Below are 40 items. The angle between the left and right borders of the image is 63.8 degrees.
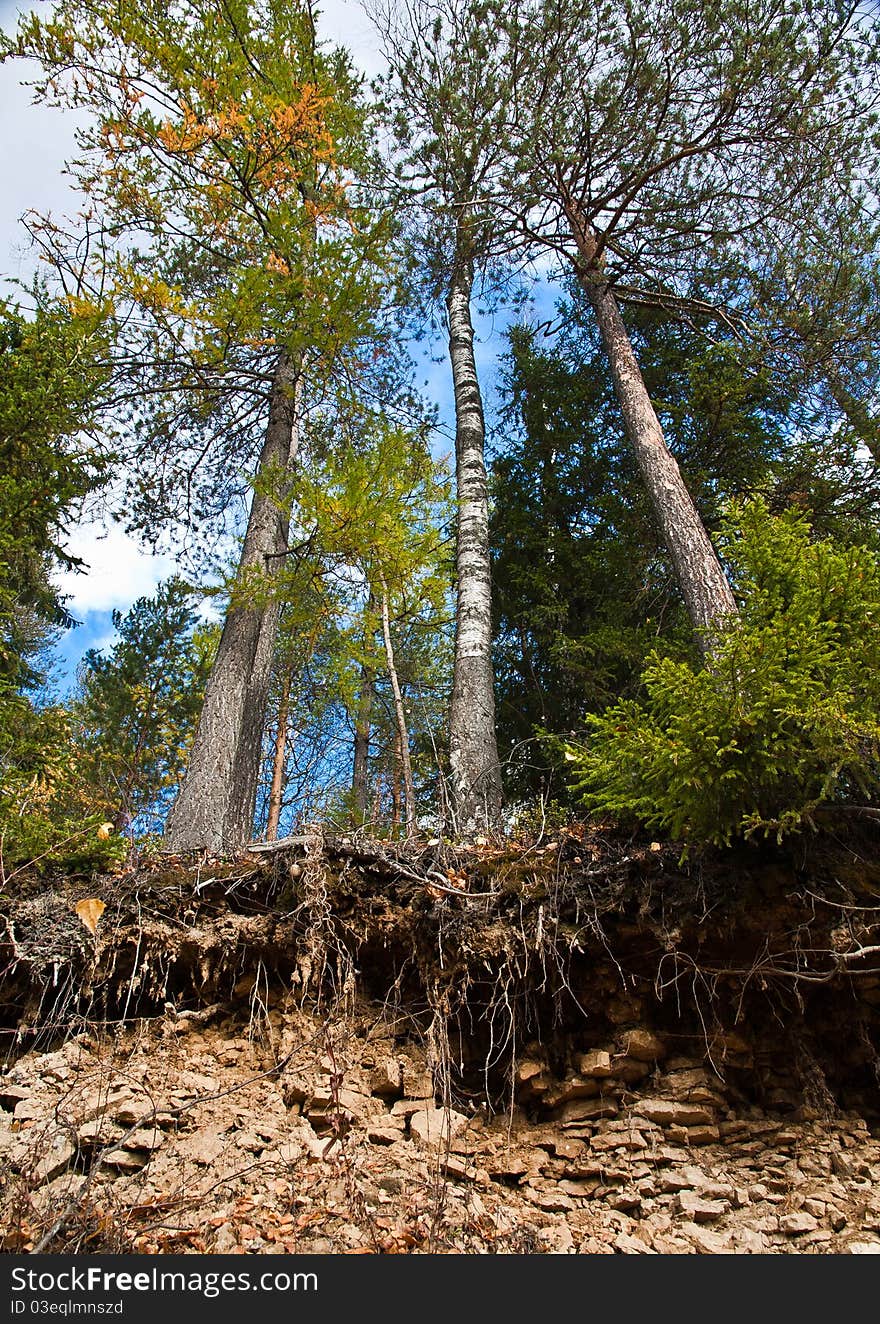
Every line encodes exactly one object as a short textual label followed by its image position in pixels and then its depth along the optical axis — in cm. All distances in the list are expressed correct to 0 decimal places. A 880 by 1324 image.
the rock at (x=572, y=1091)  342
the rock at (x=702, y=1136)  318
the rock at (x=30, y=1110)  307
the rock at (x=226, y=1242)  258
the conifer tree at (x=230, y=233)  688
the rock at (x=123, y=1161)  292
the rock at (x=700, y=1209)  289
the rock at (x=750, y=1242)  274
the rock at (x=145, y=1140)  299
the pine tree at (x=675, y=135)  696
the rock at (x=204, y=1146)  297
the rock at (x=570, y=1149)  323
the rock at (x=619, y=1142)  319
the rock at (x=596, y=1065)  343
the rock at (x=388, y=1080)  341
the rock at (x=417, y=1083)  342
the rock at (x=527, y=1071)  348
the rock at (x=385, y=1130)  319
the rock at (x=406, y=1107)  334
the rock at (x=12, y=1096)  316
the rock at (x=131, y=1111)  308
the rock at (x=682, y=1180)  301
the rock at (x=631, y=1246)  279
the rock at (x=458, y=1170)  310
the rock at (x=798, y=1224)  278
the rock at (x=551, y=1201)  302
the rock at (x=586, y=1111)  335
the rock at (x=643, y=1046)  345
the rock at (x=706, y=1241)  276
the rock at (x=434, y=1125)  323
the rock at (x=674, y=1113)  323
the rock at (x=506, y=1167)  319
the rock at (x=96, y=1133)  296
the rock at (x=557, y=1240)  280
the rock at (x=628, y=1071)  343
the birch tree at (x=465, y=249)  582
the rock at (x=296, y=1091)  329
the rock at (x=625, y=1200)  299
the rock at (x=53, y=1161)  280
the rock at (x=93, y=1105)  304
